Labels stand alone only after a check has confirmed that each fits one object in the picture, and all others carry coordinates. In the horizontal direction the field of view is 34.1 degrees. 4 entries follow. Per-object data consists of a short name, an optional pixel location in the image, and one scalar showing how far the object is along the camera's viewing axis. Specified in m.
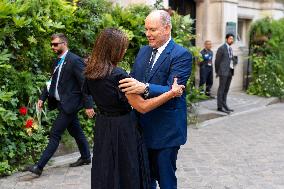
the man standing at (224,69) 10.99
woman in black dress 3.57
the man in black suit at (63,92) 5.78
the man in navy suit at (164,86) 3.85
